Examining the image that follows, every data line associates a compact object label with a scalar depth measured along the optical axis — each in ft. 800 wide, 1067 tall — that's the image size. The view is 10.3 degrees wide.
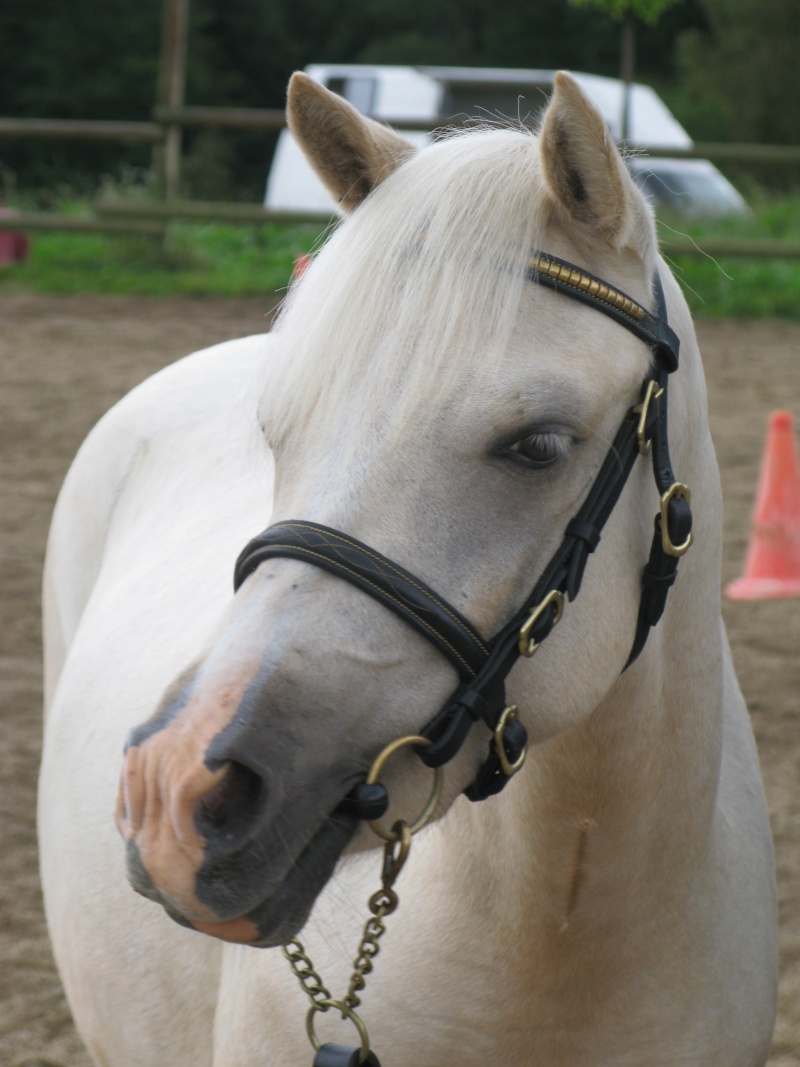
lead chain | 9.14
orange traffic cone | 20.94
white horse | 8.95
